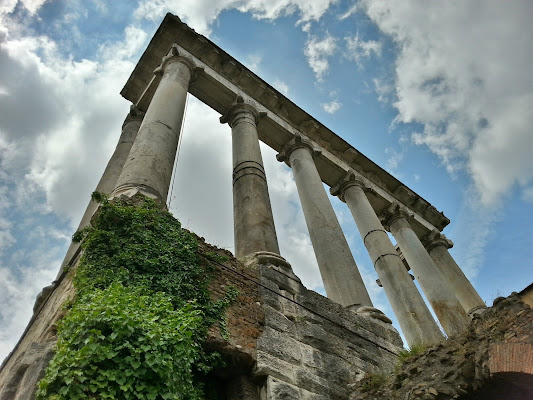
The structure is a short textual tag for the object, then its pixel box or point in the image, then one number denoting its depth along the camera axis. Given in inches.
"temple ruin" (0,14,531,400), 239.5
